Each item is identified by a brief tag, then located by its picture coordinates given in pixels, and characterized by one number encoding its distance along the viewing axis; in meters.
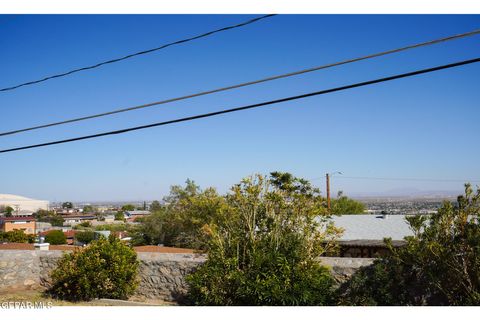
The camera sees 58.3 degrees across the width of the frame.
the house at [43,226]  87.36
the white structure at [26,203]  179.26
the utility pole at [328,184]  32.66
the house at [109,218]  132.50
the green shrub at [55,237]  54.05
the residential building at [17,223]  79.19
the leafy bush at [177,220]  30.74
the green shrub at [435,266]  7.45
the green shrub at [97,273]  10.23
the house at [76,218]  130.45
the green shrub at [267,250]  8.58
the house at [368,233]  17.69
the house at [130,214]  155.85
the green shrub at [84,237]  63.08
